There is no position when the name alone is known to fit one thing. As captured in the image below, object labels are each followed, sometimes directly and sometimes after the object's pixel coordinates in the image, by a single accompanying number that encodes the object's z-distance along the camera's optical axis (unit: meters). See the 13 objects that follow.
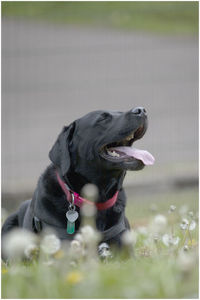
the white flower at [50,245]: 6.20
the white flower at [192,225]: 8.17
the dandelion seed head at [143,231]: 10.01
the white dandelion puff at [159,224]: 6.50
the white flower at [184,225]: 7.78
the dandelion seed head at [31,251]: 6.60
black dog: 8.66
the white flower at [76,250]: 6.28
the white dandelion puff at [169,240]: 6.96
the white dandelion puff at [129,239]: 6.24
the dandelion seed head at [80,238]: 6.38
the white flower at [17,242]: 5.31
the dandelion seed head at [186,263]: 5.36
